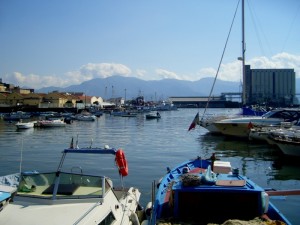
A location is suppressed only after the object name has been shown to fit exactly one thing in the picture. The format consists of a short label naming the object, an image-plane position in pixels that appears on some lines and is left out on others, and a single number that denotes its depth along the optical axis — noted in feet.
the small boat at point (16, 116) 308.48
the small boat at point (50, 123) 225.35
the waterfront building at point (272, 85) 550.77
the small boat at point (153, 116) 328.99
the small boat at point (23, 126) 208.58
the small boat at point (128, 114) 374.02
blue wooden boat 34.09
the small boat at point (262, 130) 111.65
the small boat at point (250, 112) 148.90
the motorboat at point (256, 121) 130.41
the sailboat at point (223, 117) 145.69
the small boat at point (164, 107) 563.77
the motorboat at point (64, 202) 29.37
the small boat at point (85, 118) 295.48
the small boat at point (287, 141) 84.94
